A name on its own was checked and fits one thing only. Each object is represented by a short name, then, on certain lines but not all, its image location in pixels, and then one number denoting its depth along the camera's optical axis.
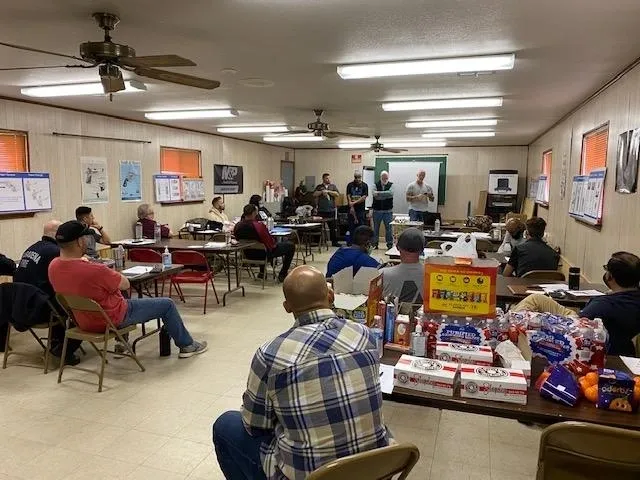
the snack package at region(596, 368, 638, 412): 1.65
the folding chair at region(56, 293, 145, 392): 3.37
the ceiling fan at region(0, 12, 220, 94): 2.78
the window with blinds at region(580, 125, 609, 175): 4.74
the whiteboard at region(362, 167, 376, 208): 11.97
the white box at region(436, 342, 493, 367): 1.95
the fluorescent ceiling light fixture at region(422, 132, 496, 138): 8.95
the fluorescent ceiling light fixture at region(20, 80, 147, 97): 4.57
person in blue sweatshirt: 3.98
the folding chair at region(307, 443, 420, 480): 1.33
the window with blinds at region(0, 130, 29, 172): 5.54
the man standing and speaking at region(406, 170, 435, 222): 9.61
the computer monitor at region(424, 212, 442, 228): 9.36
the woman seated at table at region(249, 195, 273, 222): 8.62
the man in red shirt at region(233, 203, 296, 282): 6.48
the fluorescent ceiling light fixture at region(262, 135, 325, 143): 9.77
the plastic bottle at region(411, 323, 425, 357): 2.09
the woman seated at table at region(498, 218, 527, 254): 5.14
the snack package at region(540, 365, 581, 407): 1.70
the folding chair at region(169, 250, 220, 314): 5.36
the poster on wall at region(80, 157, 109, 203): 6.58
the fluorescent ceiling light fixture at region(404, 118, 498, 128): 7.32
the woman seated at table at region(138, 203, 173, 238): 6.98
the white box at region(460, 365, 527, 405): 1.72
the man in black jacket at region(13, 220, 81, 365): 3.86
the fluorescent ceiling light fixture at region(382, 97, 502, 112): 5.44
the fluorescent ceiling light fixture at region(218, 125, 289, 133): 8.49
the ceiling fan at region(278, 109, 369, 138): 6.20
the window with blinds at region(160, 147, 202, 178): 8.45
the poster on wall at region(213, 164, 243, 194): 9.84
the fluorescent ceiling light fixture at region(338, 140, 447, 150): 11.08
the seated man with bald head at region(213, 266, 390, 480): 1.43
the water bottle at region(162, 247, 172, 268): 4.57
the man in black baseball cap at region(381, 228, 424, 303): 3.07
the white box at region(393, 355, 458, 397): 1.79
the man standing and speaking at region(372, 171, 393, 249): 10.30
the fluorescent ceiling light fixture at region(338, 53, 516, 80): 3.55
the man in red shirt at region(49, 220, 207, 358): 3.38
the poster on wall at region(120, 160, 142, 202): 7.30
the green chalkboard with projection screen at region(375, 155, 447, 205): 11.74
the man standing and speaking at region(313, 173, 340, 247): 10.94
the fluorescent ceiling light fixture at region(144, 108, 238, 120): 6.57
